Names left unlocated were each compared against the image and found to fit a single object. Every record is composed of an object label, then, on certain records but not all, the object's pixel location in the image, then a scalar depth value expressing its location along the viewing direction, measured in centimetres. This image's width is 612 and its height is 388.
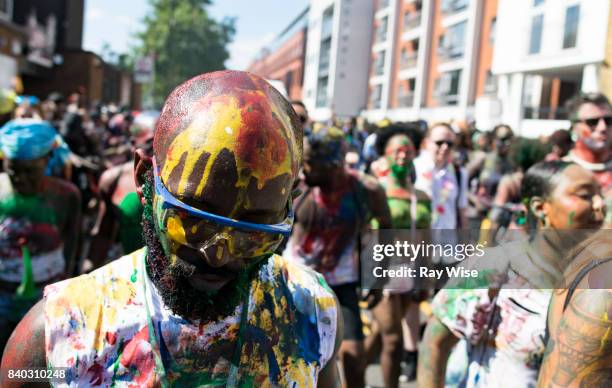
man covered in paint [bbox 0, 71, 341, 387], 134
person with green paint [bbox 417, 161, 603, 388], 232
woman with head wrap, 350
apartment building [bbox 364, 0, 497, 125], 3397
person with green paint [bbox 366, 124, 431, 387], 468
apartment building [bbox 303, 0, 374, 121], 5378
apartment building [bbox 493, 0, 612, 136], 2078
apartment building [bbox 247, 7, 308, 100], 7850
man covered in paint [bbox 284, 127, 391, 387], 422
